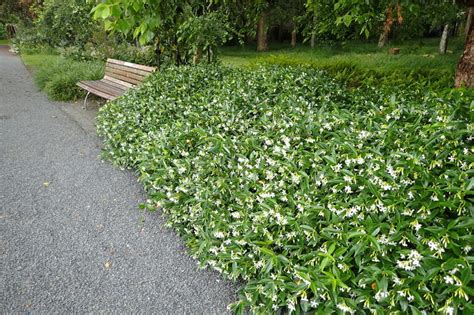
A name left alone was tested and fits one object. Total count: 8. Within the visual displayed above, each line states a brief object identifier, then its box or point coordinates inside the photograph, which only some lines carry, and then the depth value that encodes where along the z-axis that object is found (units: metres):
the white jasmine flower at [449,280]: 1.57
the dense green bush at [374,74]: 6.58
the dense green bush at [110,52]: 9.44
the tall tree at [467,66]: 4.36
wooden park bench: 6.65
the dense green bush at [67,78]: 8.37
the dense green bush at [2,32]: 29.20
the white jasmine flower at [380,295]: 1.71
